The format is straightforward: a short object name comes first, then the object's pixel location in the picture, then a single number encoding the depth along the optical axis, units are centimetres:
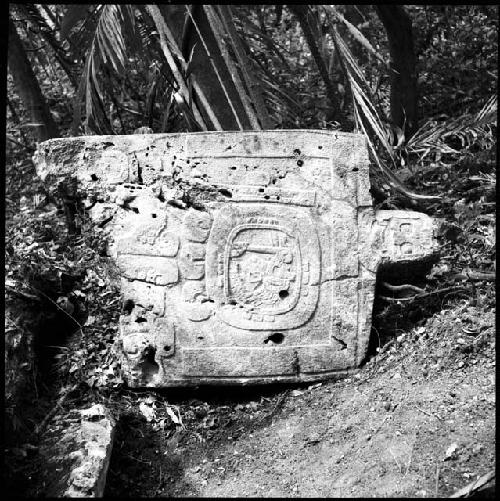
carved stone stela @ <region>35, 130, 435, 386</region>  337
